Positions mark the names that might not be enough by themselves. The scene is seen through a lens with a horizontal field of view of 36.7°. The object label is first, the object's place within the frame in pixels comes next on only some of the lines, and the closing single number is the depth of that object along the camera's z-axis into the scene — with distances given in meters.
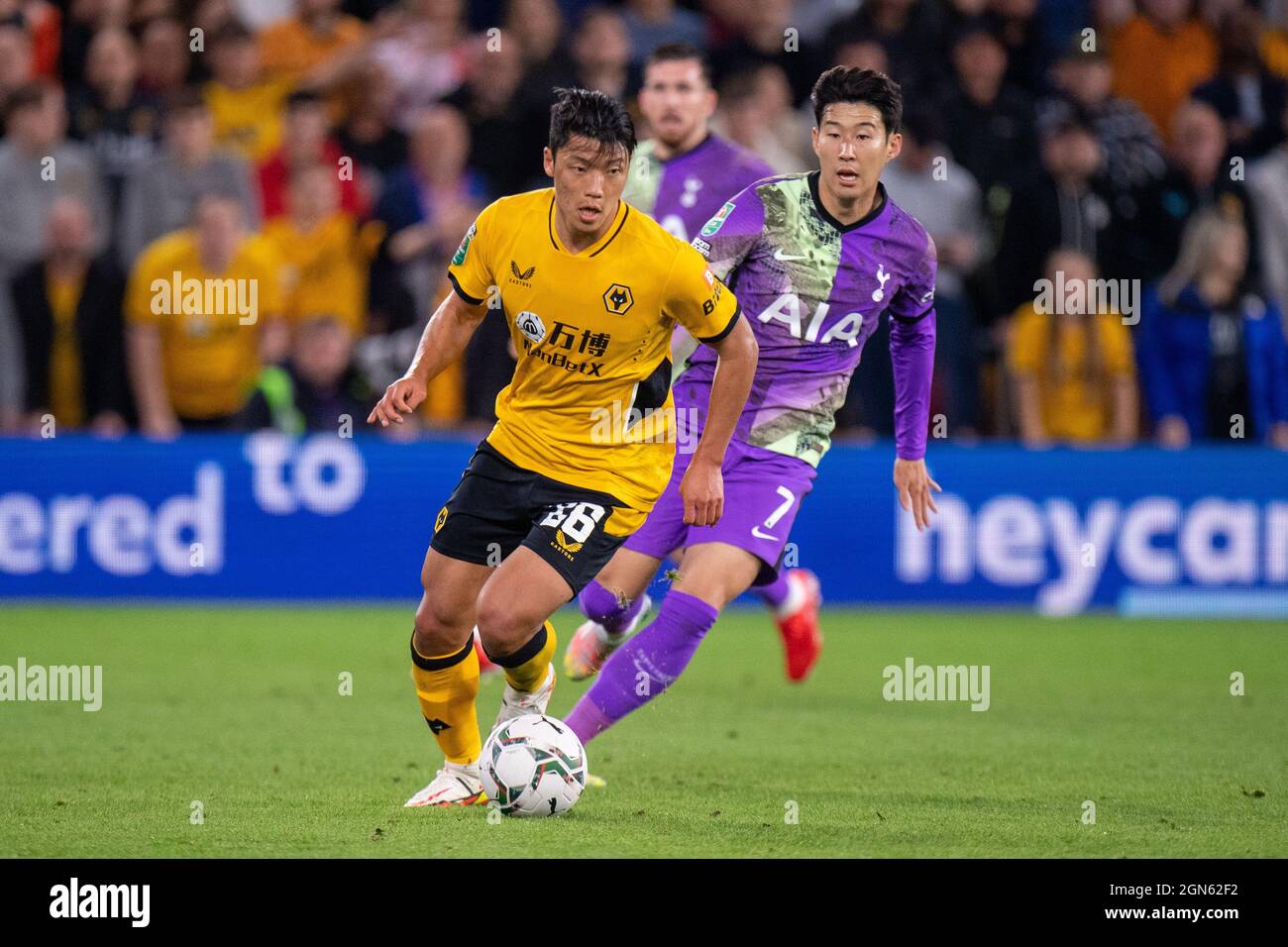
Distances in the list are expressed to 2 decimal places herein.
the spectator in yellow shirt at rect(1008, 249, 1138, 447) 13.59
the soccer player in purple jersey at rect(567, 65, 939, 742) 7.28
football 6.58
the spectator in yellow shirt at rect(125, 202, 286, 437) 13.34
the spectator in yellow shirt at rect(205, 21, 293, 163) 14.30
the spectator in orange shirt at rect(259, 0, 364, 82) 14.93
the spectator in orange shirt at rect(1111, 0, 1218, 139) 15.41
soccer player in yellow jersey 6.60
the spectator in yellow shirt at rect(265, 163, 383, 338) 13.74
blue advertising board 13.01
